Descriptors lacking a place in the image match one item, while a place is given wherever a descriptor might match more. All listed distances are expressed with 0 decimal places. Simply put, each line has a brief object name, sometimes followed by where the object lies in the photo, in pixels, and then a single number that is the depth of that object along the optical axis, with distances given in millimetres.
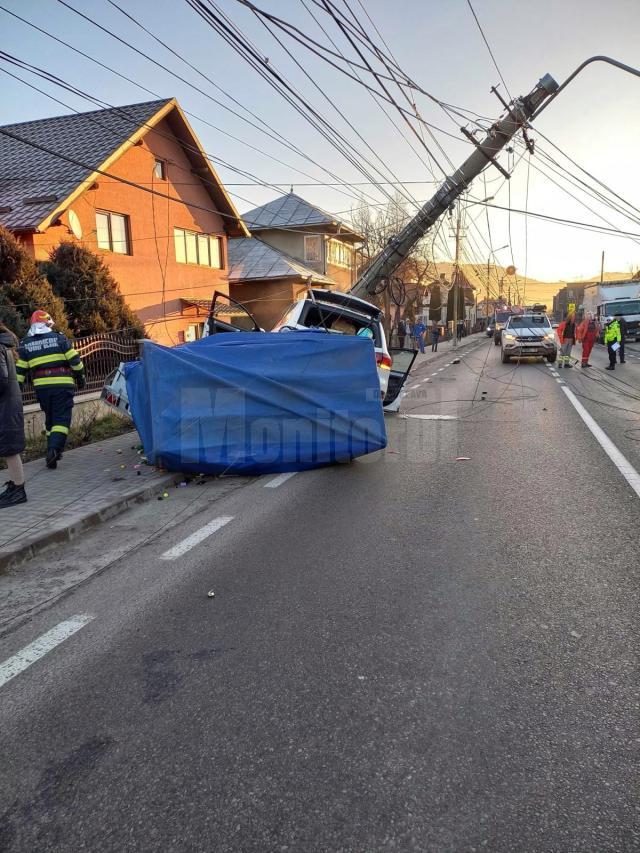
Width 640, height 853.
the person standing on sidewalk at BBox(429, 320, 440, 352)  37691
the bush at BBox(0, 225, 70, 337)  10992
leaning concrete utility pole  18234
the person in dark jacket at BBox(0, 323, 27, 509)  5840
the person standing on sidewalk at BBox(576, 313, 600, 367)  19256
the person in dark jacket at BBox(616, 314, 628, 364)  19652
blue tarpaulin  6770
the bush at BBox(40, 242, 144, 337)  14062
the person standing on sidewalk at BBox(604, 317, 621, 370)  18880
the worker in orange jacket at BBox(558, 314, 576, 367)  20531
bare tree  38875
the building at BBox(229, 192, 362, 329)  27156
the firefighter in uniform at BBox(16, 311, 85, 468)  7383
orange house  15367
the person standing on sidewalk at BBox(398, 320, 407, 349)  32494
